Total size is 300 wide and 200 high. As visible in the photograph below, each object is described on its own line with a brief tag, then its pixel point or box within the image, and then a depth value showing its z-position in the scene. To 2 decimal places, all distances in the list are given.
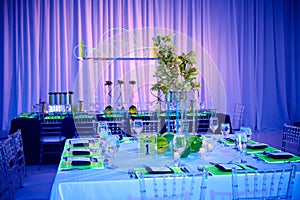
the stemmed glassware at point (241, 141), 2.59
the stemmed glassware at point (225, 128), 3.14
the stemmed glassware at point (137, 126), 3.06
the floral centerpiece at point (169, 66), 2.48
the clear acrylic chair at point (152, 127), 4.55
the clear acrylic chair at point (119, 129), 4.59
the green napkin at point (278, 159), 2.61
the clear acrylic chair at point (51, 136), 5.16
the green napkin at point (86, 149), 2.90
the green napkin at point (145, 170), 2.30
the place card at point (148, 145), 2.82
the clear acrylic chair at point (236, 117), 8.15
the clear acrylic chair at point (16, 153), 3.07
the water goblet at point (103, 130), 2.92
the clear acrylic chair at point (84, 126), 5.34
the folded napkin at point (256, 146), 3.05
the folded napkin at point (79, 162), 2.54
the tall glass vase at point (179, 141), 2.52
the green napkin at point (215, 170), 2.29
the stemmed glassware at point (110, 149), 2.64
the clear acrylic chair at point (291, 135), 3.30
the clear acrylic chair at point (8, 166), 2.76
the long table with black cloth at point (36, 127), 5.25
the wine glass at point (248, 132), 2.81
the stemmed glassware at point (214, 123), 3.20
